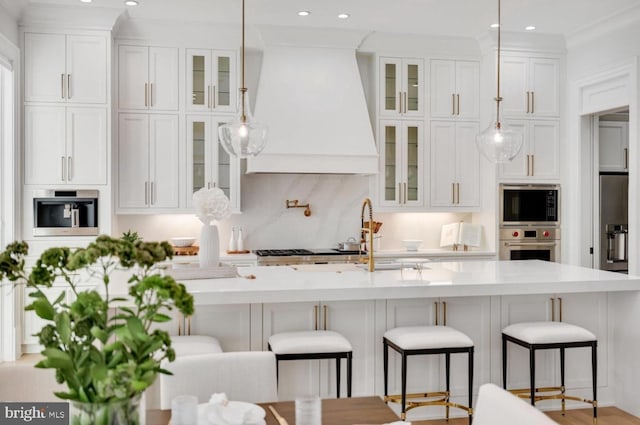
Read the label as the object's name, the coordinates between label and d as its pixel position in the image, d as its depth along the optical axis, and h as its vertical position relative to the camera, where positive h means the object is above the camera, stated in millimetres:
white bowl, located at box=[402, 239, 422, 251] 5859 -373
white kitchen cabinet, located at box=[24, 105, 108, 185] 4949 +508
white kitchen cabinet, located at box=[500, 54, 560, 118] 5758 +1167
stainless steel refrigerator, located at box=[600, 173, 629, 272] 5648 -195
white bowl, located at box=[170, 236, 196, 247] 5430 -317
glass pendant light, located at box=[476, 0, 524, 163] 3949 +434
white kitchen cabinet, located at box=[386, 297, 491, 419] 3436 -782
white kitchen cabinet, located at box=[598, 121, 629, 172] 5789 +597
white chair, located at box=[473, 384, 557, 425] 1430 -513
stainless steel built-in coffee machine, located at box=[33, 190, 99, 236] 4949 -60
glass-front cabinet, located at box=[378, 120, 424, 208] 5766 +422
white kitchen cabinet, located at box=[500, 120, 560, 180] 5773 +527
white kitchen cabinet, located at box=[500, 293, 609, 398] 3588 -769
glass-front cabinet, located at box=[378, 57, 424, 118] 5750 +1151
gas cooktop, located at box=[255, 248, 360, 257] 5367 -421
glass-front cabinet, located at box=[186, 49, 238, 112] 5430 +1145
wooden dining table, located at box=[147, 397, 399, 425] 1634 -587
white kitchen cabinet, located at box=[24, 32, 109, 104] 4938 +1147
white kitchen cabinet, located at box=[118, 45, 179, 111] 5309 +1142
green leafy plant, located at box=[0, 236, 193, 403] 1150 -251
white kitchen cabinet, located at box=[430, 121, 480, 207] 5855 +412
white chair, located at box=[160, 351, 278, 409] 1907 -550
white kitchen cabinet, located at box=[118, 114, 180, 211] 5312 +392
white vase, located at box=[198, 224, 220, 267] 3381 -225
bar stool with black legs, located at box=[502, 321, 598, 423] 3230 -717
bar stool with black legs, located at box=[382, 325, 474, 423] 3068 -711
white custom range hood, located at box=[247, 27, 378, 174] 5395 +926
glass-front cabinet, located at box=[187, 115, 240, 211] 5430 +415
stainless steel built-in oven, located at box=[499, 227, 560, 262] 5711 -352
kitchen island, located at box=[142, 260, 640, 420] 3193 -609
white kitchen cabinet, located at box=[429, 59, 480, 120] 5844 +1155
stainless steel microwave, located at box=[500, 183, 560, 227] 5715 +21
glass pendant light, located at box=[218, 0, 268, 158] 3619 +440
